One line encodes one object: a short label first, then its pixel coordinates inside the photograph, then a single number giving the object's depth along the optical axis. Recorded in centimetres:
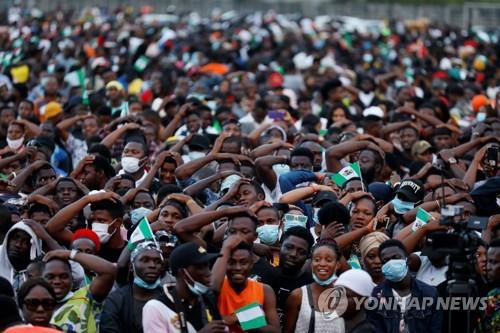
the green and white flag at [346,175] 2656
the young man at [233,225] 2127
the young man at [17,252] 2164
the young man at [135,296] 1977
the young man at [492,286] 1986
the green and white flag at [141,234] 2070
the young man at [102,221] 2291
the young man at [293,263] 2120
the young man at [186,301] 1864
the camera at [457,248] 1820
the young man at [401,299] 2041
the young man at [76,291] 1972
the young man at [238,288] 1950
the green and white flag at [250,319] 1936
